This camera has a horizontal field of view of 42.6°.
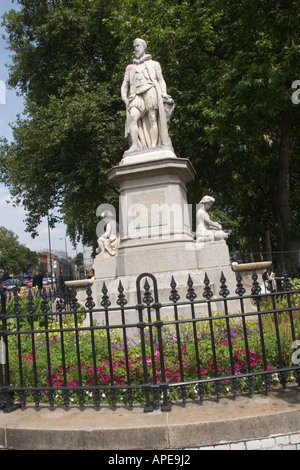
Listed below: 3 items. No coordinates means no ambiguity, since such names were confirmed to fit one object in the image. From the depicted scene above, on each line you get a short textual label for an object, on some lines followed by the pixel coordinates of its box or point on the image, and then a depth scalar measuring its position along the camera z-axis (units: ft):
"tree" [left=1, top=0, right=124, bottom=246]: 57.93
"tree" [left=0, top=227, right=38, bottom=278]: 259.80
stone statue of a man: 27.22
